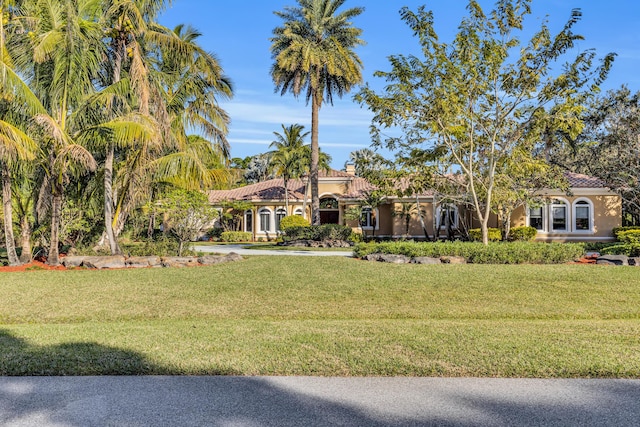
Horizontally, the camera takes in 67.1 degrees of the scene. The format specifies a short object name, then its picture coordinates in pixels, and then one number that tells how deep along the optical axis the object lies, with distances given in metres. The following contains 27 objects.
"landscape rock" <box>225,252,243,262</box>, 16.23
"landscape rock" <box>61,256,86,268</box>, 14.52
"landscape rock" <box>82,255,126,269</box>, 14.27
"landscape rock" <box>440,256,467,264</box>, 15.38
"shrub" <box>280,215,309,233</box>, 28.16
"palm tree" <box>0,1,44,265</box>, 12.27
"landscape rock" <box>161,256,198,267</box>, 14.84
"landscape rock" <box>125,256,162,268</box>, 14.63
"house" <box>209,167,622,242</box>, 26.09
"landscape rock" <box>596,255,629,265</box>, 14.95
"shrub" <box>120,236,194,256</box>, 16.80
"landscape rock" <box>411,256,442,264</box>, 15.48
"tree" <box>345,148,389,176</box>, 18.23
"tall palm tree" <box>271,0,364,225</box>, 25.66
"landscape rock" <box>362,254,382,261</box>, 16.25
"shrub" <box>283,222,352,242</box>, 25.48
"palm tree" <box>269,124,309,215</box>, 32.38
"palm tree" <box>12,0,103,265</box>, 13.75
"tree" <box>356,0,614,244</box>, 15.29
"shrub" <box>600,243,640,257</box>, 16.23
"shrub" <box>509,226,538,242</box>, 24.89
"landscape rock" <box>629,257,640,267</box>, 14.75
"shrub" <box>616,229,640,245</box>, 17.57
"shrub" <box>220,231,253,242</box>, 32.72
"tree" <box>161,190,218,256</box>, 16.23
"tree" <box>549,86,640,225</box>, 25.92
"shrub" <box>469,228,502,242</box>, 23.75
